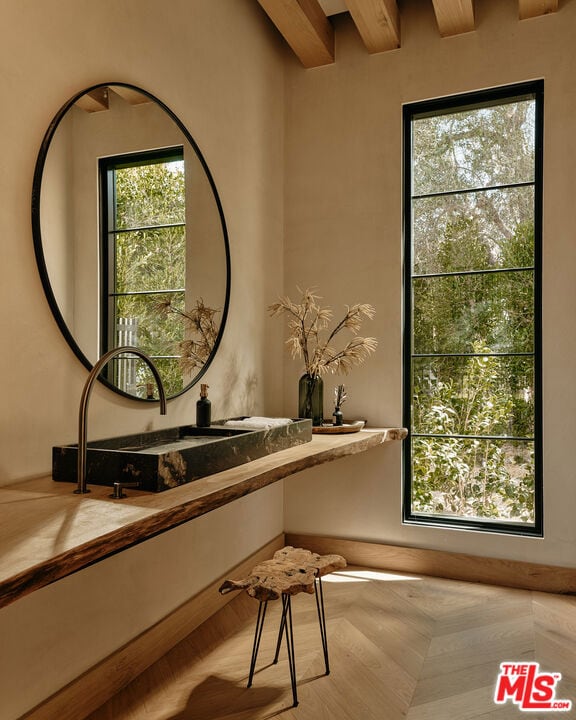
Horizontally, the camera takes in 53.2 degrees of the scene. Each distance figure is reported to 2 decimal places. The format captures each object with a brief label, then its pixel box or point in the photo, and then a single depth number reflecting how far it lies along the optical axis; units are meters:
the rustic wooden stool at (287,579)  1.80
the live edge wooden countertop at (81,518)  0.97
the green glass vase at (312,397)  2.86
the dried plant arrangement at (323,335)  2.89
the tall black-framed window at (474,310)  2.90
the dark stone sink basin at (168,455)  1.47
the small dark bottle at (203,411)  2.26
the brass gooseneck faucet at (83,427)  1.44
